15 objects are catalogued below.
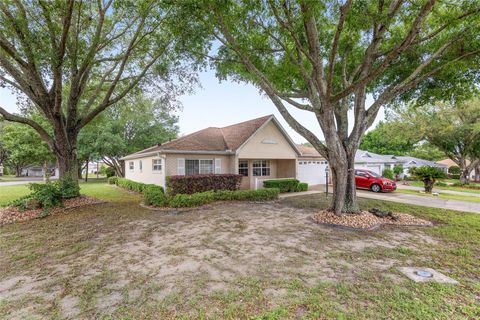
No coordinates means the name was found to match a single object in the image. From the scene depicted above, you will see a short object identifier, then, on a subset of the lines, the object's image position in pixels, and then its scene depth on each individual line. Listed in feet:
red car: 48.29
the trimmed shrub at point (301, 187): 50.45
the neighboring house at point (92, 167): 234.58
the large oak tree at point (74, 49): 24.00
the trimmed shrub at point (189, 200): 31.76
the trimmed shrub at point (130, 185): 46.73
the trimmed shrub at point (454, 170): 115.65
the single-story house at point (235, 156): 42.27
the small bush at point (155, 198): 32.01
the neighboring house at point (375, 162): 72.84
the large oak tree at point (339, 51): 18.83
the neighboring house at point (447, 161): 162.09
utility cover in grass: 12.10
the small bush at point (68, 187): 33.32
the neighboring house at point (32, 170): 171.52
